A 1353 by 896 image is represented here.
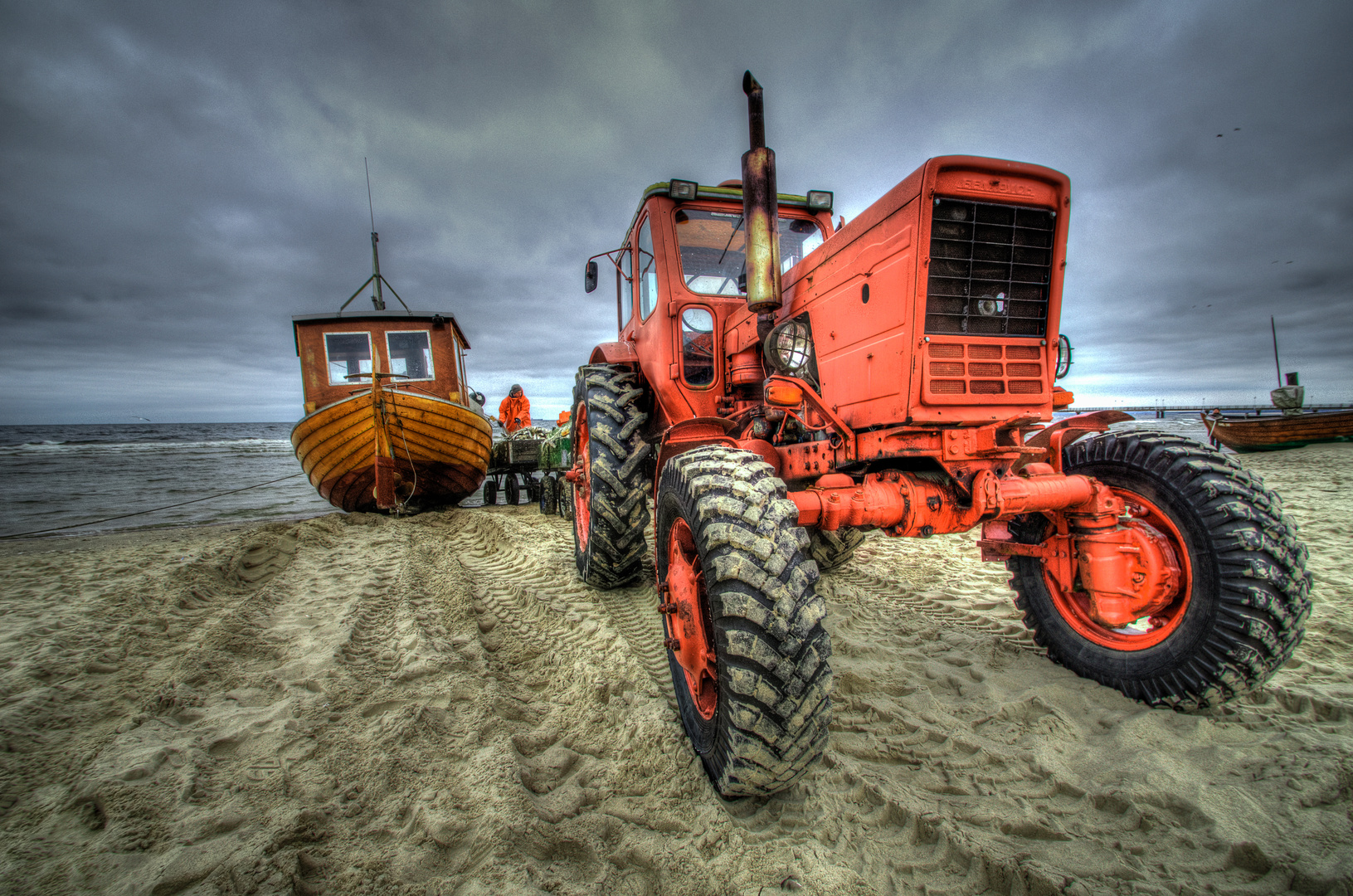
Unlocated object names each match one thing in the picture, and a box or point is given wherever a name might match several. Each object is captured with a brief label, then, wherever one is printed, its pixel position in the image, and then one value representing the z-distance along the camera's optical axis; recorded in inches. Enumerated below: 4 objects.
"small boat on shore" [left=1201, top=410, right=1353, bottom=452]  445.4
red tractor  64.4
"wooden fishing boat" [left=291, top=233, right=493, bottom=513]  265.7
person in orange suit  522.6
